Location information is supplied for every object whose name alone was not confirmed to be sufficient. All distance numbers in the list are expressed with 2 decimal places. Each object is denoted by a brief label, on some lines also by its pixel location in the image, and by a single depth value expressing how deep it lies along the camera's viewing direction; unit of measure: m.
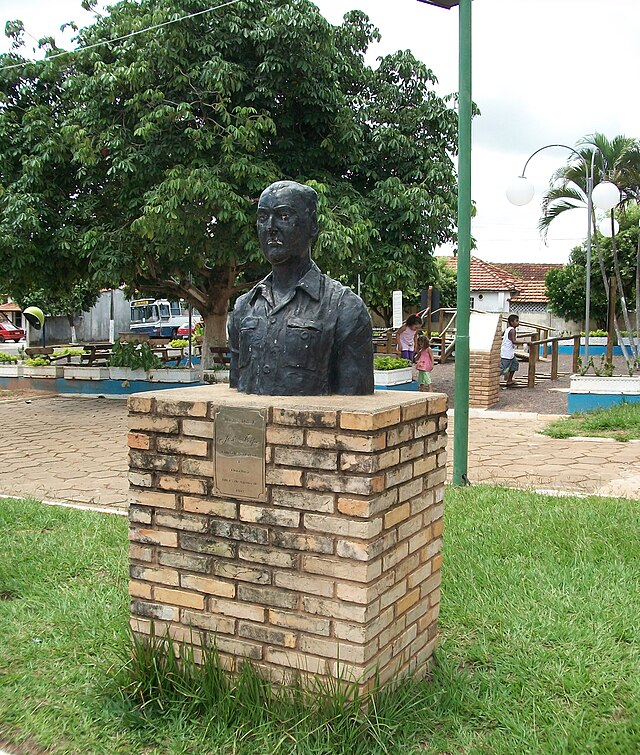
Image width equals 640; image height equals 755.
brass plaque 2.92
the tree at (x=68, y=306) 31.14
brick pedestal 2.77
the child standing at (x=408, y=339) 15.44
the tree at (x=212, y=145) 10.96
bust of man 3.37
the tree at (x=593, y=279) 26.00
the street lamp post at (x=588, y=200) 13.22
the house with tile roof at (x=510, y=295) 33.84
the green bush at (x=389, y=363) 13.40
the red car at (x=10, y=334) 40.03
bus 35.34
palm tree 13.74
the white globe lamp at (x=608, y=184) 10.85
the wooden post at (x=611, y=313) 13.03
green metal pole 6.66
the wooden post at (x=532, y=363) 15.16
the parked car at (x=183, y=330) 32.50
